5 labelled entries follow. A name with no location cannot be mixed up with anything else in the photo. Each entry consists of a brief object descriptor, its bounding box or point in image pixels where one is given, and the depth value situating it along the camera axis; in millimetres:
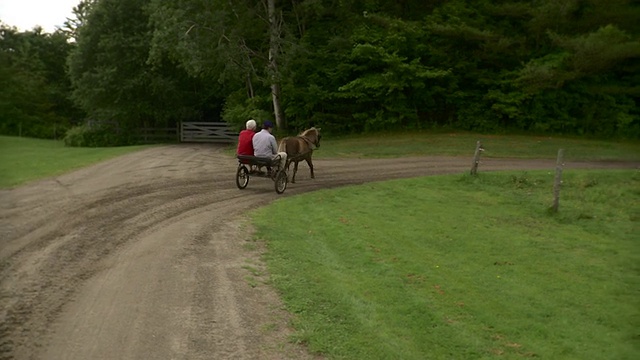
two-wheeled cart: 13188
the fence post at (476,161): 16516
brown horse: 14359
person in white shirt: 13242
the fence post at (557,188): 12840
